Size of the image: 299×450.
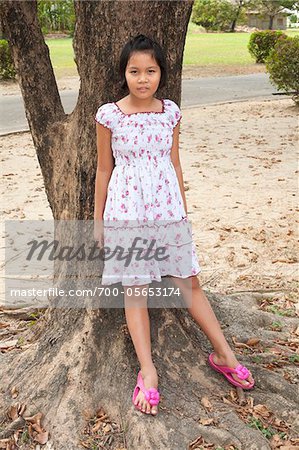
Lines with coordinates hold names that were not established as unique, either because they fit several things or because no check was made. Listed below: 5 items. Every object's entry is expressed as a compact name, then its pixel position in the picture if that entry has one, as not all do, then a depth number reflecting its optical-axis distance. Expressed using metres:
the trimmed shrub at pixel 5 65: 17.60
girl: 2.83
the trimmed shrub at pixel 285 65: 12.73
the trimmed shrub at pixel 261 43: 22.28
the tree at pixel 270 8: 46.81
